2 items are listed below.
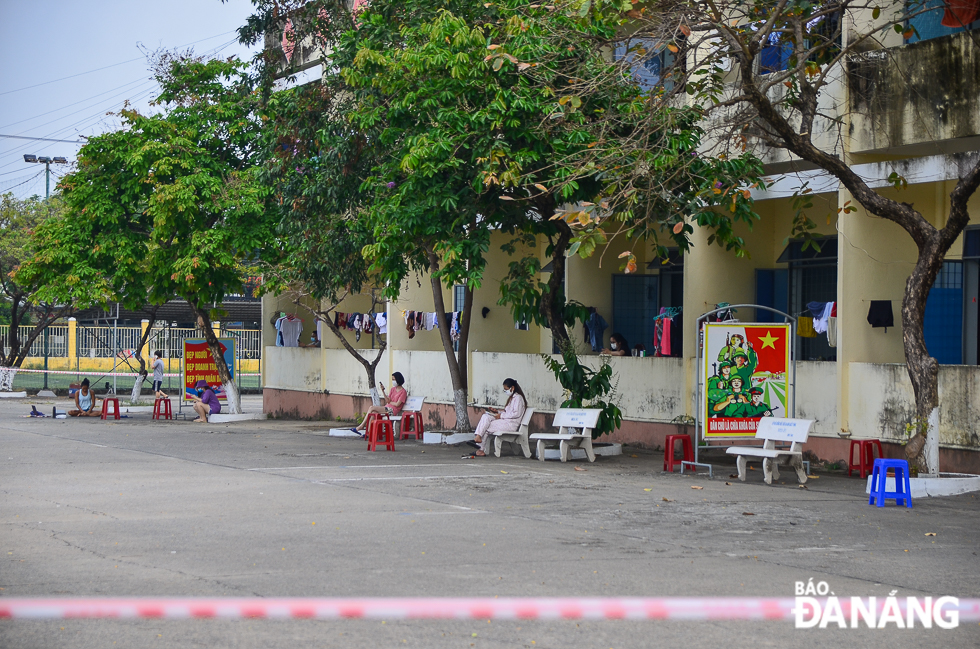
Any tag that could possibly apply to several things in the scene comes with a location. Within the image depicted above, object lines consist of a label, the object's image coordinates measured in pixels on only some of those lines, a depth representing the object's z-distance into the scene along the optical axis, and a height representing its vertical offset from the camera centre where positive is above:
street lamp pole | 49.53 +9.64
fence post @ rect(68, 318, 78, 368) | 49.12 +0.99
